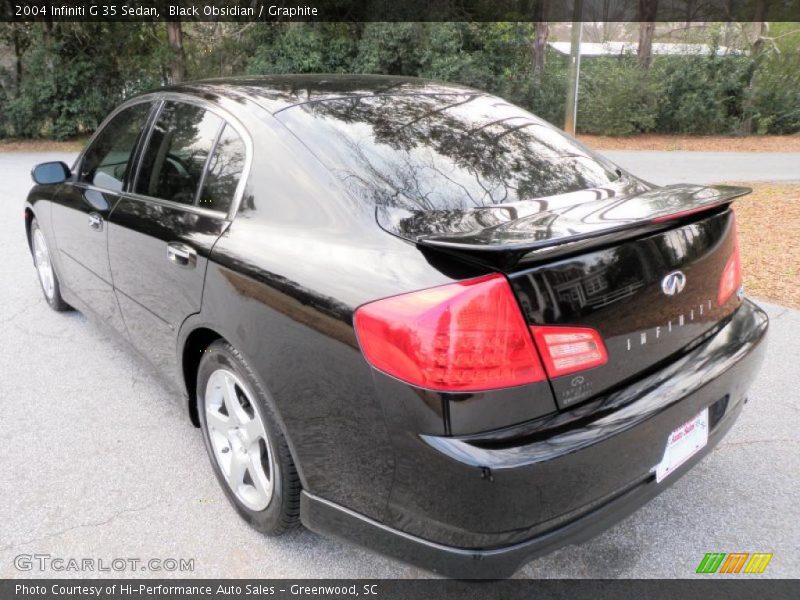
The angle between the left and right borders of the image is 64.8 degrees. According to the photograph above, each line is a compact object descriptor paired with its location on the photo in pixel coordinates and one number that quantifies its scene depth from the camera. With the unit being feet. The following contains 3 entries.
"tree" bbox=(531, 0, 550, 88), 65.26
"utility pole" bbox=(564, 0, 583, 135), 37.19
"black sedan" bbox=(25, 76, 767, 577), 5.41
